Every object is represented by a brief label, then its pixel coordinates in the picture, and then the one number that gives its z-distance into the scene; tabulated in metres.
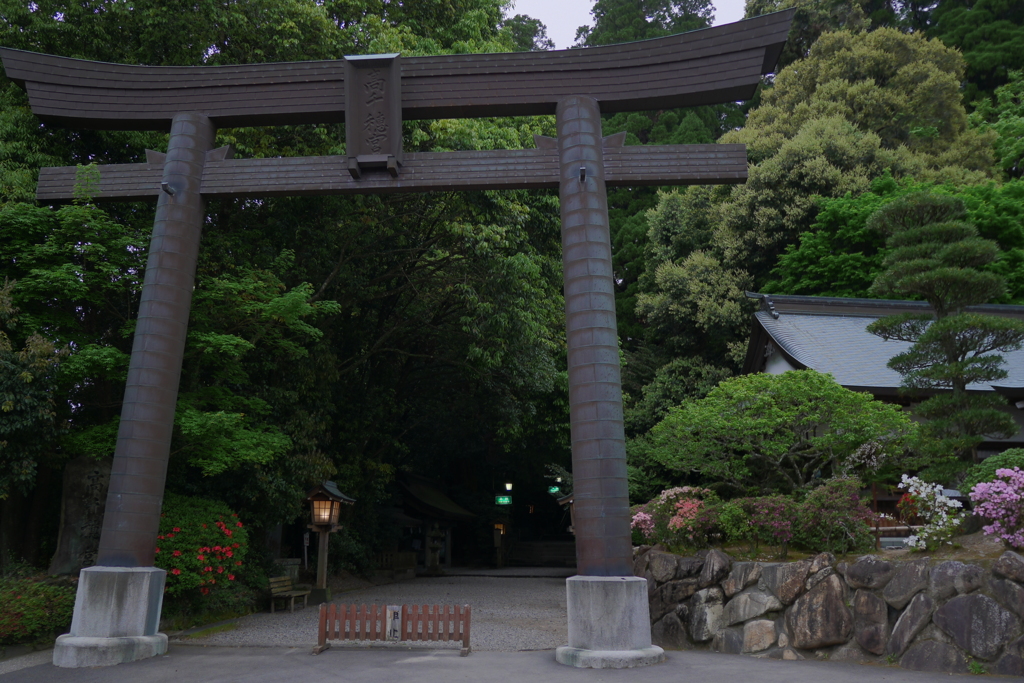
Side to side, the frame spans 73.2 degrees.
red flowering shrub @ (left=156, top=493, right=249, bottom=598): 10.52
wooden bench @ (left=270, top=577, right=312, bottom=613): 14.43
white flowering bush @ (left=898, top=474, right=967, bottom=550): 8.45
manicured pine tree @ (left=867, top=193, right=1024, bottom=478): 10.73
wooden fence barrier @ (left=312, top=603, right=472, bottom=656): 8.72
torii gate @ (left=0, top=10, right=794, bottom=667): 8.48
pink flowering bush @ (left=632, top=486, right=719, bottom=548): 10.40
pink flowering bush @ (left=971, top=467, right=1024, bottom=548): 7.77
